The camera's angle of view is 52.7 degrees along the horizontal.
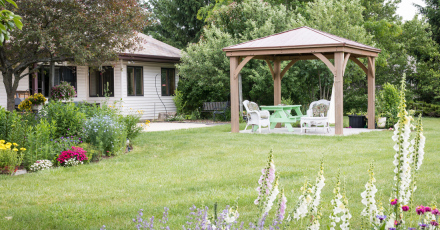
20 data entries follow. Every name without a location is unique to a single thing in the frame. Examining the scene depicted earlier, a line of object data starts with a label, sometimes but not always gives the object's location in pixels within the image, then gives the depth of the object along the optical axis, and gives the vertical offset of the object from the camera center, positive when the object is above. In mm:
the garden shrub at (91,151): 7940 -784
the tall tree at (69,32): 8797 +1586
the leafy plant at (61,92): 11695 +430
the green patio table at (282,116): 12891 -289
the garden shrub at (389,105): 14023 +11
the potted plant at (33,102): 10977 +162
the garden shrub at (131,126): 10094 -413
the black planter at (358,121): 14781 -517
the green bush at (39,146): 7234 -637
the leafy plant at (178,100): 19875 +300
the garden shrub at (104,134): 8555 -506
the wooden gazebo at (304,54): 11922 +1580
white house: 18172 +1164
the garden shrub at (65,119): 8586 -207
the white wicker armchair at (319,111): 13086 -157
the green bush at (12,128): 7527 -338
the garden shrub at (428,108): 20406 -144
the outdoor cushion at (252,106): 13198 +14
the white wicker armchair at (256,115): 12641 -256
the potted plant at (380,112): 14148 -238
